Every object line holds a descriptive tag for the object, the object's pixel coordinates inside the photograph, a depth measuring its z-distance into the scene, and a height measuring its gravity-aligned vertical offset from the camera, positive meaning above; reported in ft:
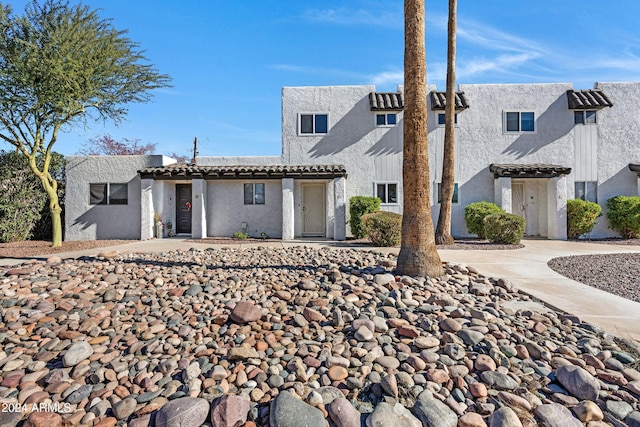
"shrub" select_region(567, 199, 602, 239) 46.26 -0.99
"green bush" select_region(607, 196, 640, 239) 45.93 -1.18
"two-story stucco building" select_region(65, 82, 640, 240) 47.83 +7.47
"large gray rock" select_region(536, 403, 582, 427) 7.66 -5.03
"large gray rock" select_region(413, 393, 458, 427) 7.74 -5.03
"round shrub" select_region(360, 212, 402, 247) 36.04 -2.14
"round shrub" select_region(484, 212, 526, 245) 37.58 -2.25
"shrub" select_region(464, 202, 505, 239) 44.01 -0.69
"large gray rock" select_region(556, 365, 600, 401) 8.59 -4.78
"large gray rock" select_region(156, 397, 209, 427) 7.72 -4.95
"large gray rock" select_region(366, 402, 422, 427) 7.64 -5.02
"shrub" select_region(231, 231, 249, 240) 46.24 -3.50
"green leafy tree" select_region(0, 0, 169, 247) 35.65 +16.31
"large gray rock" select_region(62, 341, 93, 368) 10.16 -4.57
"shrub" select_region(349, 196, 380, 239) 45.68 +0.21
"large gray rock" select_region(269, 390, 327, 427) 7.68 -4.97
